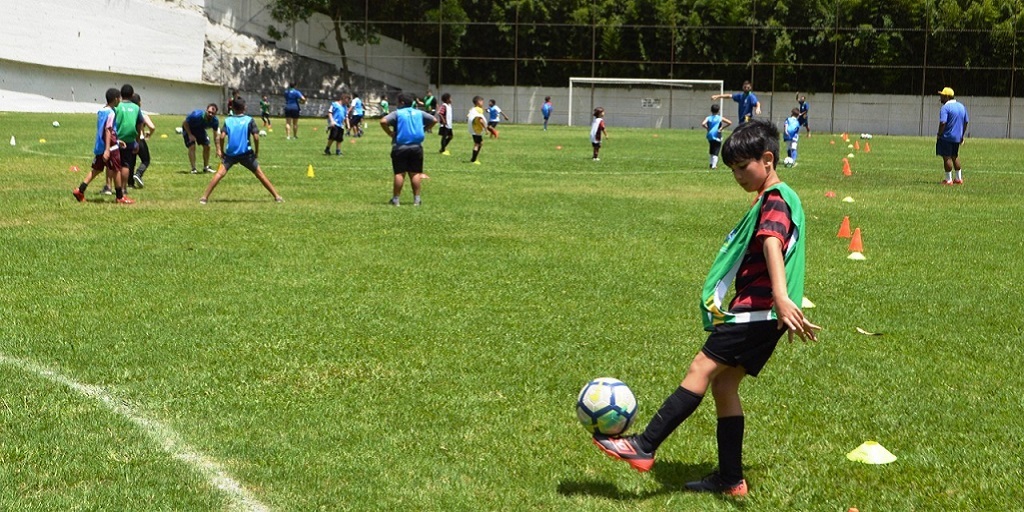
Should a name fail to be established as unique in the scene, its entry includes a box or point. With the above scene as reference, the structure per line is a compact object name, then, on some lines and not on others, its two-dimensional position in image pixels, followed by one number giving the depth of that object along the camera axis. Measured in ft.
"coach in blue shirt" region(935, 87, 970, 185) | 72.43
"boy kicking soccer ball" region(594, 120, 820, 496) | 15.92
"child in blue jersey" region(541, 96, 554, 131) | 182.80
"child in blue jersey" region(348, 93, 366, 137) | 130.93
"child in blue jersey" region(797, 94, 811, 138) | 145.83
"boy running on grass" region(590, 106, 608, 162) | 95.20
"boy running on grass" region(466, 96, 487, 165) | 91.15
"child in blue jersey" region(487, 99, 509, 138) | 127.85
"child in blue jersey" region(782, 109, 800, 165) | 91.71
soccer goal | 202.39
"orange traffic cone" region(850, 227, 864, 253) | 42.27
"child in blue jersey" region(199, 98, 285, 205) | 55.93
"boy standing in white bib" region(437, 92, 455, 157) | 101.14
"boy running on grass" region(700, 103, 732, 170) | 88.07
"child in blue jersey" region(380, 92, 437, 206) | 55.88
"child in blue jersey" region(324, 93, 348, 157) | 96.68
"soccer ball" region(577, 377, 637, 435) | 17.13
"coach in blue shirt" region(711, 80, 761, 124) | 105.60
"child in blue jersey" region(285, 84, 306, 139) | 123.24
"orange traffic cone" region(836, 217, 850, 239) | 47.09
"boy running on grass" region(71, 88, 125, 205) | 53.98
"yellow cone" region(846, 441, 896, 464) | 18.44
